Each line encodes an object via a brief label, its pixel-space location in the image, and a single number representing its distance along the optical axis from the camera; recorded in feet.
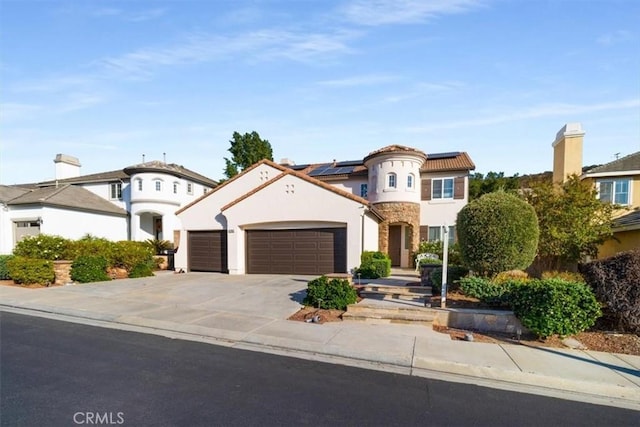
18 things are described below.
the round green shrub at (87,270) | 42.45
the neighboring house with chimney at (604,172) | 50.03
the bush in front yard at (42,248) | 44.91
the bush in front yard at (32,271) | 39.99
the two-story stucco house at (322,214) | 46.37
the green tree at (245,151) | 81.51
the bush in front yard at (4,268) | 43.29
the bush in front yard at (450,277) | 29.12
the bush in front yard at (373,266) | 41.06
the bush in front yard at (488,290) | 23.77
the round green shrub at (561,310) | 19.66
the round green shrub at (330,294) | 27.02
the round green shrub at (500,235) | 24.77
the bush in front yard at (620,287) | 20.01
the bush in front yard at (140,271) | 48.16
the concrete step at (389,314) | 23.41
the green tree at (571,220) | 34.86
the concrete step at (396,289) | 29.58
